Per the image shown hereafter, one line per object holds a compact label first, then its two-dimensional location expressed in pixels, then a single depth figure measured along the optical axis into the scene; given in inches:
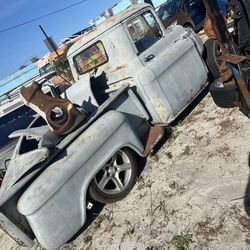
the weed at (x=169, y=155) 152.2
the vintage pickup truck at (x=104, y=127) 117.0
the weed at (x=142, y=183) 142.8
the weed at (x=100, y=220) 137.3
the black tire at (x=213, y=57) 184.8
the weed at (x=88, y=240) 131.3
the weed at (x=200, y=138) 151.9
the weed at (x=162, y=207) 120.8
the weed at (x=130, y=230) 121.1
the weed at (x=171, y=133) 167.8
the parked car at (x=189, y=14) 401.5
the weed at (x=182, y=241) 100.9
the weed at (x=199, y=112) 177.7
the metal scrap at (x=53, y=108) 136.0
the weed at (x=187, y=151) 147.0
